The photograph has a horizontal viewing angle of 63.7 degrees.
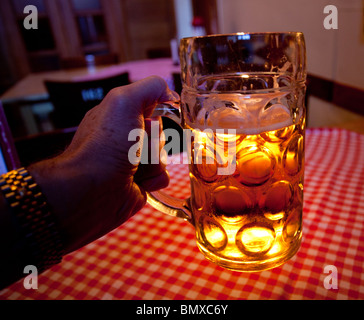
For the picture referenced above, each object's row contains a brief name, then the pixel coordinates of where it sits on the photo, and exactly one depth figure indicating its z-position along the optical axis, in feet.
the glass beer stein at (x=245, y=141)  1.44
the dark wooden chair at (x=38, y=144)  2.76
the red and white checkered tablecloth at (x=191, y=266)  1.59
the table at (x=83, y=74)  8.13
